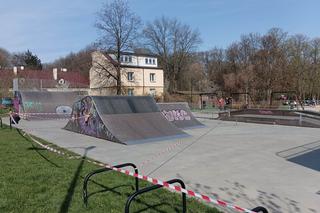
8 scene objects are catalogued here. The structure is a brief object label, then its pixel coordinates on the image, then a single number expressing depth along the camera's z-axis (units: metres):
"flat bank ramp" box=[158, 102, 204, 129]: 18.52
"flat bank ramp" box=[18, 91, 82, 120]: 26.09
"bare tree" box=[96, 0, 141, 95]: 41.72
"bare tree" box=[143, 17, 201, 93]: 61.12
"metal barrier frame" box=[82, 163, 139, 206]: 4.71
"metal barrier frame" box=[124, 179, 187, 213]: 3.28
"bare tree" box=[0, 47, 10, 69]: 71.81
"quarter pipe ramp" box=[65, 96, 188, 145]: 13.10
